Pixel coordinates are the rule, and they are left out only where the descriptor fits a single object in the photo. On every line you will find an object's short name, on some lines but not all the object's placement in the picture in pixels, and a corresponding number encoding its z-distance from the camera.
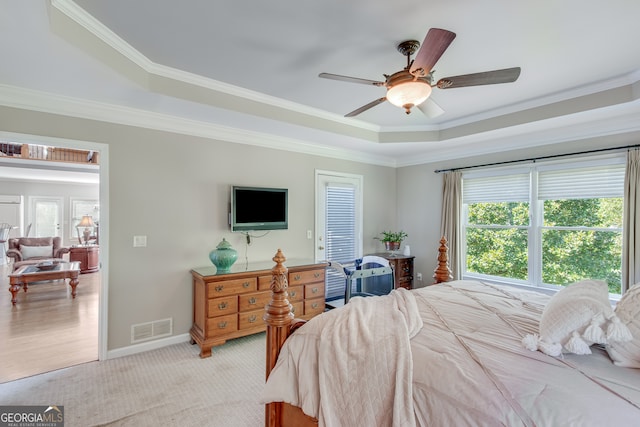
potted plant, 5.19
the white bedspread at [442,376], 1.08
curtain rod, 3.28
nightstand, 4.82
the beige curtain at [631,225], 3.12
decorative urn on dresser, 3.29
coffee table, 4.89
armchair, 6.89
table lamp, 8.93
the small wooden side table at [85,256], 7.48
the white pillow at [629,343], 1.29
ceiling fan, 1.79
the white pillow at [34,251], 6.97
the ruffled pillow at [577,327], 1.36
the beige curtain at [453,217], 4.62
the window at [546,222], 3.45
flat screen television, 3.70
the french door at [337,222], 4.69
